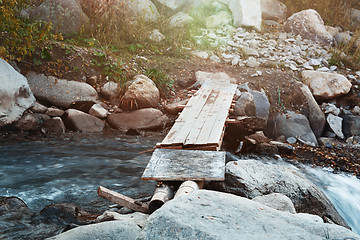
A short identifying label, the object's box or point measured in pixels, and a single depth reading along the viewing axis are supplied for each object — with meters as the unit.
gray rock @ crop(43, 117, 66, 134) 6.11
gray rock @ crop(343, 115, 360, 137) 7.35
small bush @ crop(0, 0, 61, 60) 5.49
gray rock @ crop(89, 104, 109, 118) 6.58
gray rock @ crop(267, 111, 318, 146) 6.99
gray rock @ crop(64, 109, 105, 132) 6.29
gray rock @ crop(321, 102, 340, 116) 7.68
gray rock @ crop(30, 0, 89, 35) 7.82
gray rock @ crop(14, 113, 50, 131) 5.96
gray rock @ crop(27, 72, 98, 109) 6.64
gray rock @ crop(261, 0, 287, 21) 11.57
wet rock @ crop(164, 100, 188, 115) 6.89
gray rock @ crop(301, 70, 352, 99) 8.04
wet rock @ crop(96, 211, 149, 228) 3.01
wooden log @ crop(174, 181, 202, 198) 3.26
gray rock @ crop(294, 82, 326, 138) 7.47
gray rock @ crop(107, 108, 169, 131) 6.56
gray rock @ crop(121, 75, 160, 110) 6.69
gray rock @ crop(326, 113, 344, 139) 7.33
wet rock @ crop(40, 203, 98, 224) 3.45
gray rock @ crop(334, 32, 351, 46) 10.26
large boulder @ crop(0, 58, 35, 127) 5.62
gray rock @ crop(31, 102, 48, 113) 6.34
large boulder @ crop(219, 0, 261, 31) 10.41
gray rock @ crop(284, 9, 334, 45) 10.45
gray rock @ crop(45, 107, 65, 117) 6.38
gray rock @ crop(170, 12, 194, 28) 10.05
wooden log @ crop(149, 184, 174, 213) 3.27
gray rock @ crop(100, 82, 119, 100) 7.05
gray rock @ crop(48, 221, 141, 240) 2.39
